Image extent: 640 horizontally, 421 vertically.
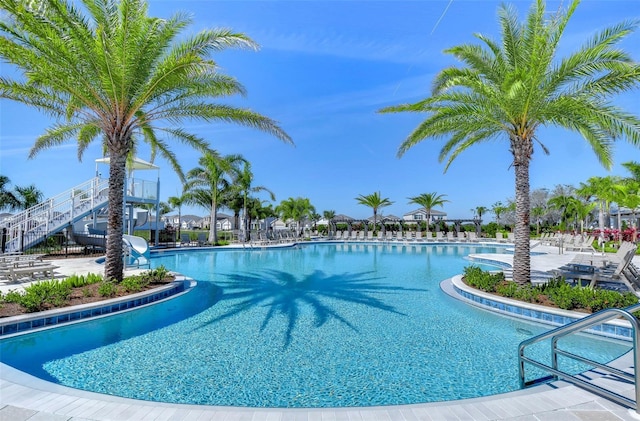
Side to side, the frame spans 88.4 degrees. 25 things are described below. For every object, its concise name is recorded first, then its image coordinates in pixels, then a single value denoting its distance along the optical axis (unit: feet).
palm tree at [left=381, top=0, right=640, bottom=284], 23.21
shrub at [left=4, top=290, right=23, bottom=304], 20.54
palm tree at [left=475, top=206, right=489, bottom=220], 190.90
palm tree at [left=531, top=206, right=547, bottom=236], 156.76
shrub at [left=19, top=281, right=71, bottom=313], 19.76
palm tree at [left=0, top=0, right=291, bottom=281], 22.04
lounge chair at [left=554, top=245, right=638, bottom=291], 24.61
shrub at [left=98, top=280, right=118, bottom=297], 23.80
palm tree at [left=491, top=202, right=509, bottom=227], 175.11
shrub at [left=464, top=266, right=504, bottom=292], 26.92
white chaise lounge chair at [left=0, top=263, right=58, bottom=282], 28.02
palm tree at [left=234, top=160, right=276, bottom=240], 89.68
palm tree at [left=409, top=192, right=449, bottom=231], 133.59
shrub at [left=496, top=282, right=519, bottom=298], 24.76
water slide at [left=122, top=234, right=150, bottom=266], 41.93
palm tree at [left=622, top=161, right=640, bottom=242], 62.36
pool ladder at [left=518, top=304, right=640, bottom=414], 8.35
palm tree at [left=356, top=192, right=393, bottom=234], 134.41
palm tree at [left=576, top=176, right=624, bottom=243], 69.40
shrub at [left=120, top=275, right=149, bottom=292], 25.48
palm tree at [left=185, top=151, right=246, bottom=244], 81.82
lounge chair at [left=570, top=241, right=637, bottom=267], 28.89
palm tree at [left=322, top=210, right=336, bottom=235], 188.34
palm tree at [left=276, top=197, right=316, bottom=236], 132.67
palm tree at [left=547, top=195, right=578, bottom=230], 121.70
